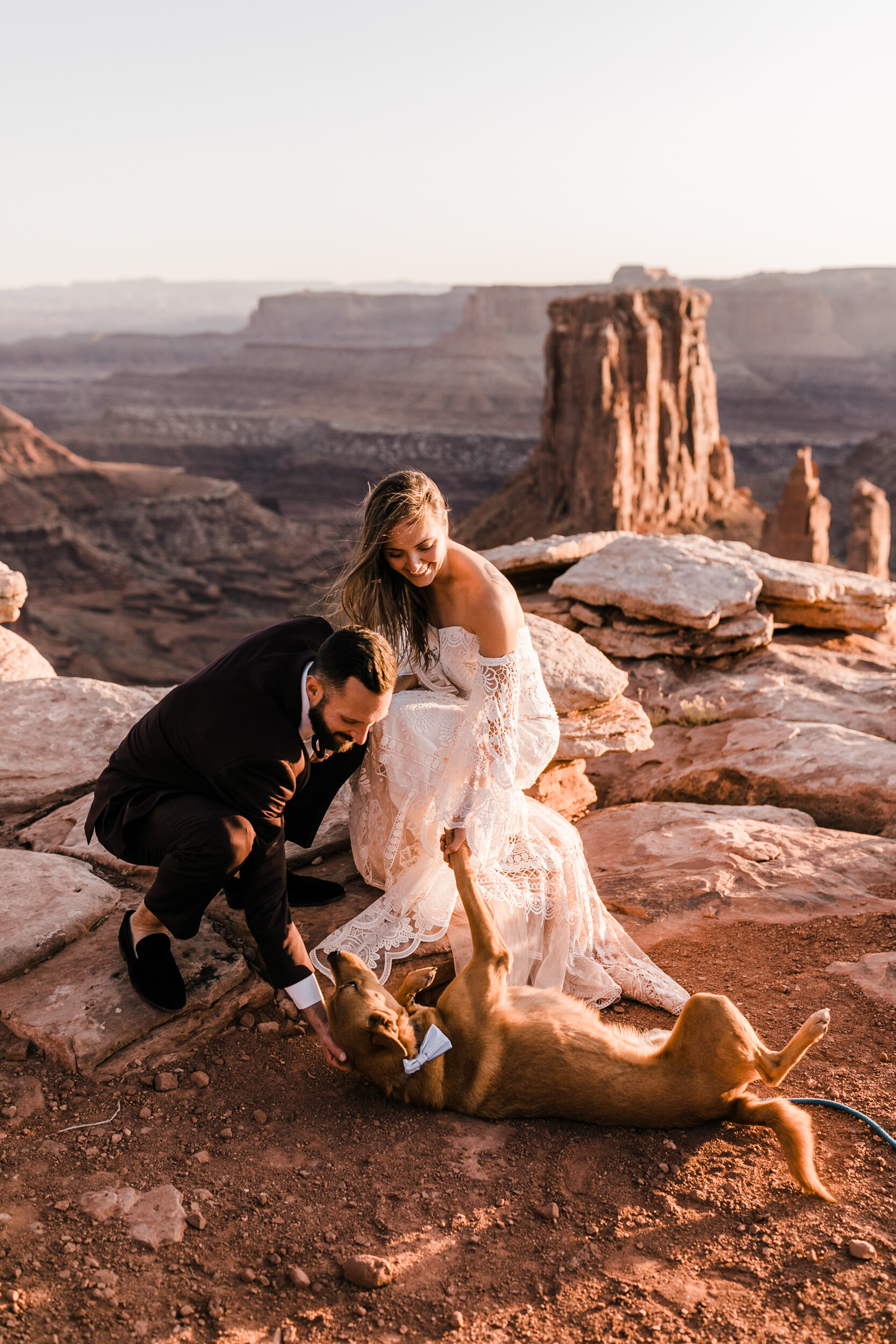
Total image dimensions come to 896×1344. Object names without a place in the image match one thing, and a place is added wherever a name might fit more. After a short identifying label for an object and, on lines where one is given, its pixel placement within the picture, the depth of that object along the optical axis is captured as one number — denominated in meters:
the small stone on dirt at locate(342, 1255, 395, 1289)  2.25
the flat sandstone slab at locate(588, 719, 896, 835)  5.49
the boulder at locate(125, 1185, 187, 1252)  2.37
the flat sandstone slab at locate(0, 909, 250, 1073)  2.96
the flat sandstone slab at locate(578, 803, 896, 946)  4.08
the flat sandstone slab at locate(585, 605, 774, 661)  7.88
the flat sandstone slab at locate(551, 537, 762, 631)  7.74
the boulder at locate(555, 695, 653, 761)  5.05
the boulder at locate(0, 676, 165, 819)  4.62
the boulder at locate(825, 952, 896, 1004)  3.46
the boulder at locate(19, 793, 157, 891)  3.91
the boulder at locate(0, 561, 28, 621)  6.67
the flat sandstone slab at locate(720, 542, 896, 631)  8.40
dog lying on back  2.69
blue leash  2.71
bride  3.43
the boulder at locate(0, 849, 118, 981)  3.30
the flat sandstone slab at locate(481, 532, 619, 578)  8.68
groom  2.78
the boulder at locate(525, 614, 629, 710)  5.15
